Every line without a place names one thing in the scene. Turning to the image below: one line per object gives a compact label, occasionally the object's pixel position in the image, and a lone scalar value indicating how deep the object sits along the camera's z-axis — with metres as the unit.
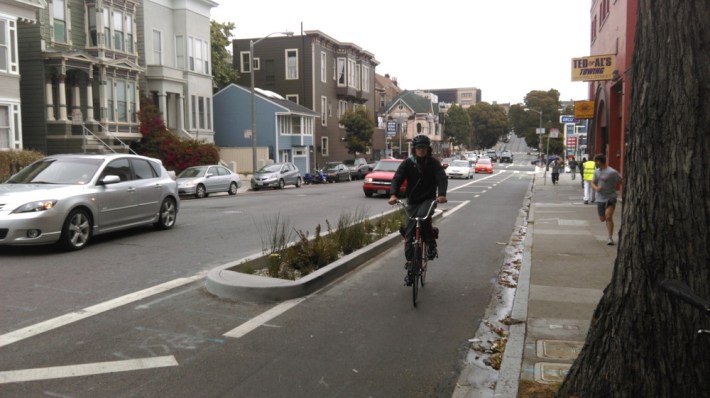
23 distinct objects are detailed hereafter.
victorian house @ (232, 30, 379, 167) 52.78
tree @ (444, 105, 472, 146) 107.94
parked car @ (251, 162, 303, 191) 32.09
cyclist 7.38
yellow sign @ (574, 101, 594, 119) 27.02
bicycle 6.96
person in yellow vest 20.81
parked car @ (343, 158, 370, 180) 45.99
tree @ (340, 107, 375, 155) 55.22
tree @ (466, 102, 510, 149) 122.38
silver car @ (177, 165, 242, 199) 25.12
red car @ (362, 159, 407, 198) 23.09
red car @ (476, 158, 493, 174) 56.16
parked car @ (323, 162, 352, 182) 42.28
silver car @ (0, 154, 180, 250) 9.05
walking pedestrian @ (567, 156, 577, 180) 39.79
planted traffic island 7.01
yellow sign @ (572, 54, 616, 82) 21.55
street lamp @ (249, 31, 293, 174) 32.88
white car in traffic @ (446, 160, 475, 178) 42.47
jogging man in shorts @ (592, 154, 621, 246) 11.57
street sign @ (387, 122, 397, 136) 67.56
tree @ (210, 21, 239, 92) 50.88
